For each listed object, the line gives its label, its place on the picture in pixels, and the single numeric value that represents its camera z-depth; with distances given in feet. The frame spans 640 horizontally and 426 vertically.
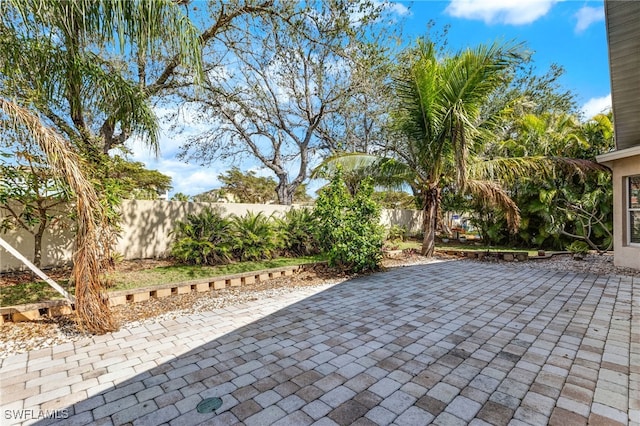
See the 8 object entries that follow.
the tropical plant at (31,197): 13.66
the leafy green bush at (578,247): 29.08
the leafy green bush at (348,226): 22.02
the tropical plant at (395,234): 40.11
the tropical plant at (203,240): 22.06
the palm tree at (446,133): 24.79
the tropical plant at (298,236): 27.61
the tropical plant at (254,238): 24.25
